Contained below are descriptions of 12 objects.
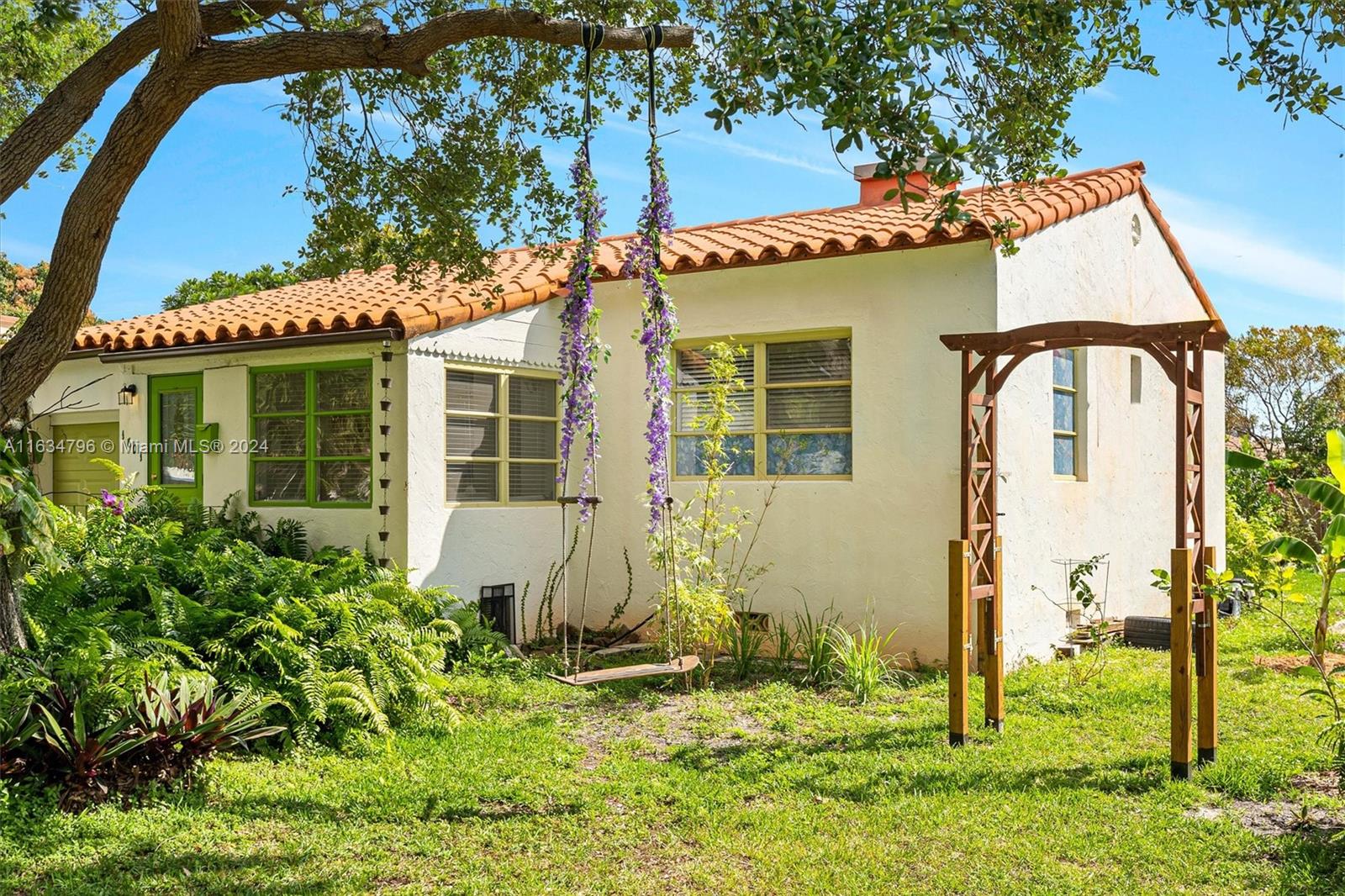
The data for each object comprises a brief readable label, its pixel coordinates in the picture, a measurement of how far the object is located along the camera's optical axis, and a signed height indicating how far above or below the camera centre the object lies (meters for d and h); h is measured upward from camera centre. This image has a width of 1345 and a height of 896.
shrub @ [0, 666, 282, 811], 5.43 -1.43
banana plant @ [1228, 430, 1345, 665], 5.66 -0.40
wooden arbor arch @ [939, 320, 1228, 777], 6.21 -0.29
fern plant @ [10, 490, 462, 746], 6.47 -1.06
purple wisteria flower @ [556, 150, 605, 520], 6.08 +0.81
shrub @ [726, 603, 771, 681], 9.04 -1.57
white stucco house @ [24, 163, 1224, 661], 9.48 +0.59
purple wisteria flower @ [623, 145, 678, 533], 6.25 +1.14
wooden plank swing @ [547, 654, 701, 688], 6.10 -1.21
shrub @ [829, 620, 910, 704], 8.34 -1.60
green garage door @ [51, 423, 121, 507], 12.77 +0.10
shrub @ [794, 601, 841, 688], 8.74 -1.53
